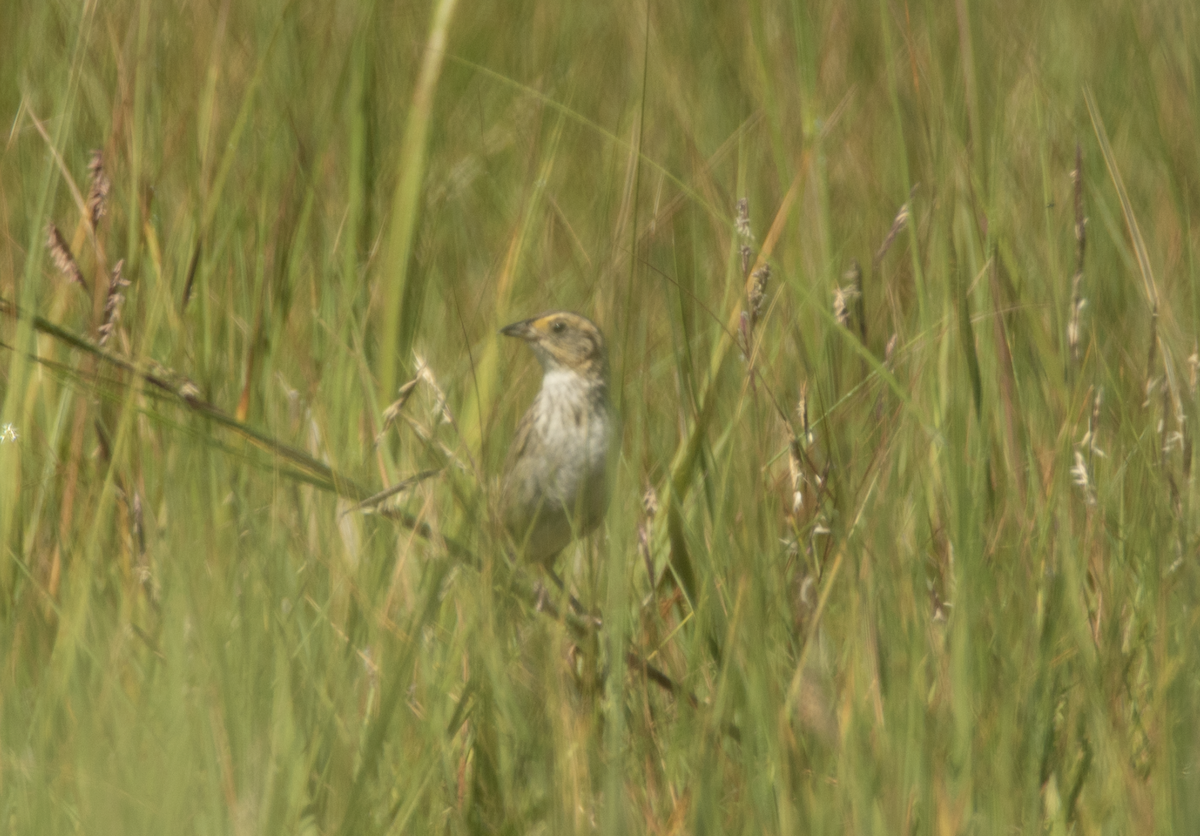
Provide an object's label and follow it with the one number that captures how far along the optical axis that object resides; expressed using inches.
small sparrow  238.7
